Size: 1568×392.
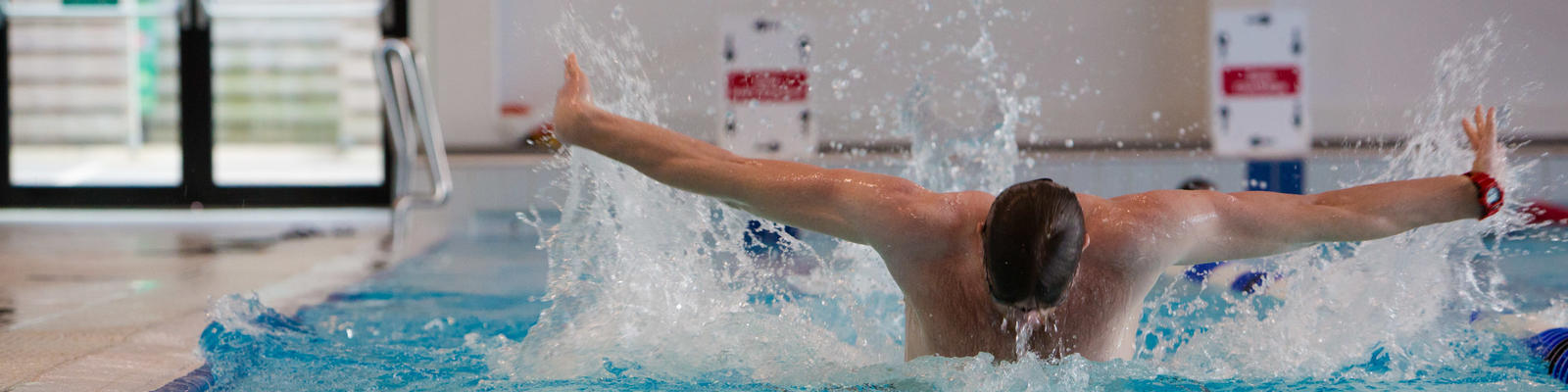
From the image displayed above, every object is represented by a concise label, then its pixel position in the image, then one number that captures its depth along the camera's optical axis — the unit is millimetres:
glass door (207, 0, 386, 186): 20531
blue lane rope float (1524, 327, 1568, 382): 5375
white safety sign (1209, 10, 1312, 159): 15594
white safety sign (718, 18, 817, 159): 14500
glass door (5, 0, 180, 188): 20141
